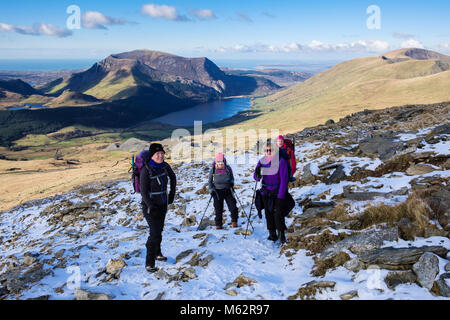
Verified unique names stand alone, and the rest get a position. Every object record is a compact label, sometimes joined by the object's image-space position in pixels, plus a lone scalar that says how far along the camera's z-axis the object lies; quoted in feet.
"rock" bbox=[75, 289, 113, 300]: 20.44
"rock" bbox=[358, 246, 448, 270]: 18.06
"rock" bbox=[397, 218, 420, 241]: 20.97
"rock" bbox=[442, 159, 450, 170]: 33.14
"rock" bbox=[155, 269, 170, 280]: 23.91
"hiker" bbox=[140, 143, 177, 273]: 23.71
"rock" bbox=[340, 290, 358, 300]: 16.55
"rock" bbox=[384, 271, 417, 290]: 16.76
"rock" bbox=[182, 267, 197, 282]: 23.41
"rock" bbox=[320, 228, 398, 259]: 21.32
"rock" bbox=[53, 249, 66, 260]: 32.22
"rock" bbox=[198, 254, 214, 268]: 25.81
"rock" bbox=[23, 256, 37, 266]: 31.40
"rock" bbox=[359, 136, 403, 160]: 46.19
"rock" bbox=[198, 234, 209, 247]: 31.43
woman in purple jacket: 26.00
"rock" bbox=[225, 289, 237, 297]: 19.88
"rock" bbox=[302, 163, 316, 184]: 46.72
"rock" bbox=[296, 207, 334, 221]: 31.42
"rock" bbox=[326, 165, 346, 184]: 42.60
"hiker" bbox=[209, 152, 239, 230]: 33.14
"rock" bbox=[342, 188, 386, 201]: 30.72
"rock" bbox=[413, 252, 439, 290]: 16.01
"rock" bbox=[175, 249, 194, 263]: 28.01
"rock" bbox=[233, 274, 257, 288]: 21.29
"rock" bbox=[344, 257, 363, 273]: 19.66
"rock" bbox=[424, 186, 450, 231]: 21.17
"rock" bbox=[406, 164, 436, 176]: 34.49
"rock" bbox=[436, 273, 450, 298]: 14.83
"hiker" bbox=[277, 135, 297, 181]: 36.37
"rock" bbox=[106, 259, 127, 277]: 26.02
